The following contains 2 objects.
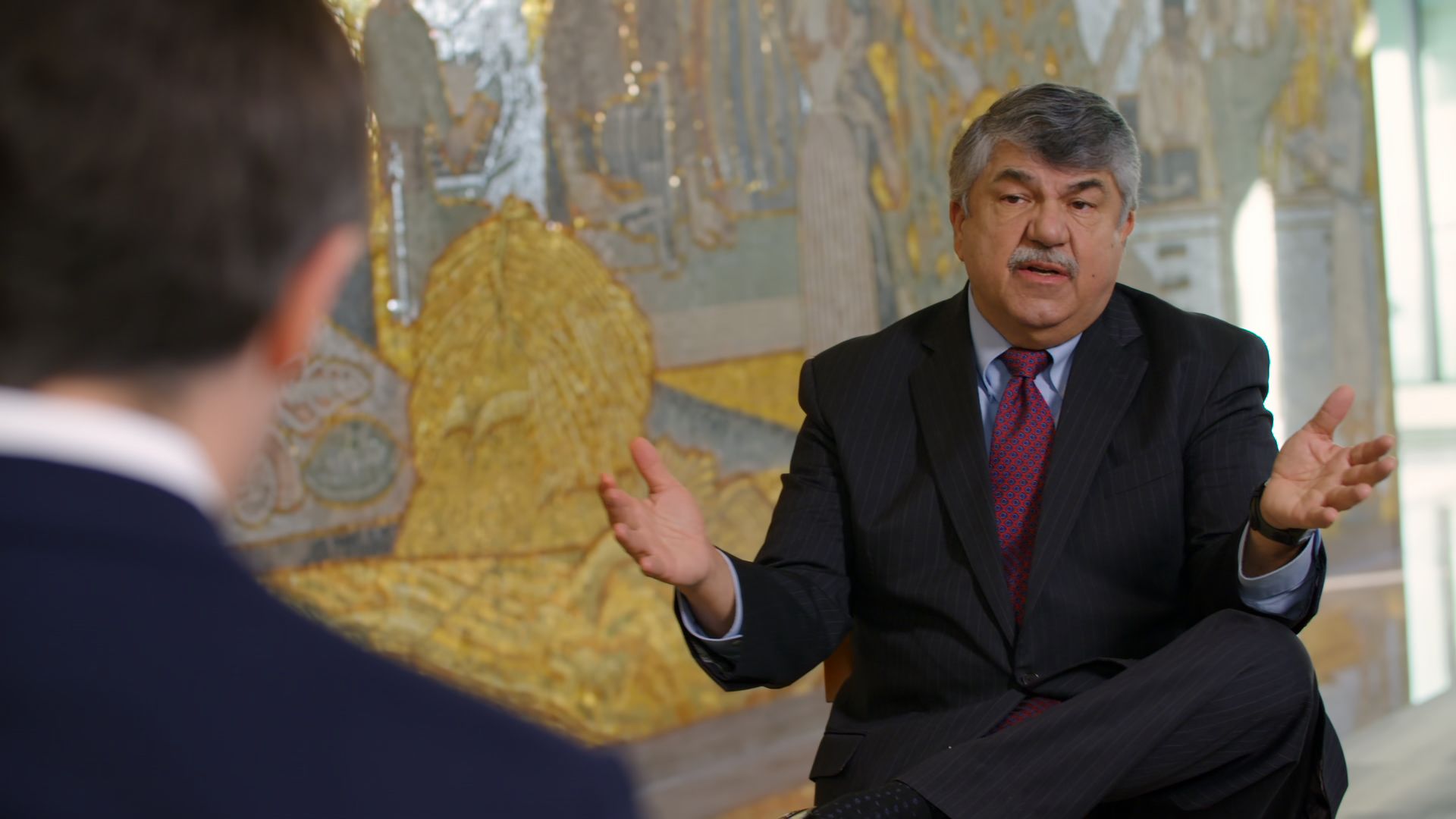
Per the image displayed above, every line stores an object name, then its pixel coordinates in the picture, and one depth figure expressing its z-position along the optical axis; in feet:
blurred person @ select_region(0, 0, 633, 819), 3.36
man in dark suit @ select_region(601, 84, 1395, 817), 9.21
